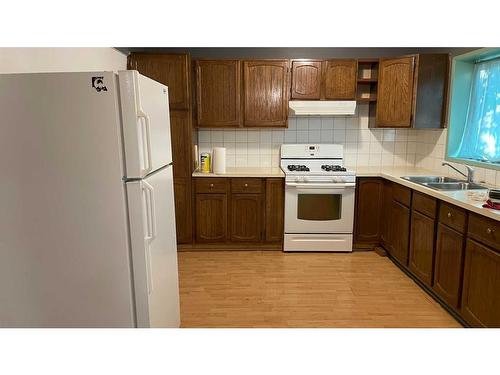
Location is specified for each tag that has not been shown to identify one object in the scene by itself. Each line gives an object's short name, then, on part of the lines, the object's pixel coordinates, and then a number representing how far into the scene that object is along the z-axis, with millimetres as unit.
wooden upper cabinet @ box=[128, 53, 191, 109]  3605
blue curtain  3057
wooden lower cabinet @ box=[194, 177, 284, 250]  3820
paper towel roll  3877
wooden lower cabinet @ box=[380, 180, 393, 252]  3641
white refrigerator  1600
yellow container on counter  3957
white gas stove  3736
